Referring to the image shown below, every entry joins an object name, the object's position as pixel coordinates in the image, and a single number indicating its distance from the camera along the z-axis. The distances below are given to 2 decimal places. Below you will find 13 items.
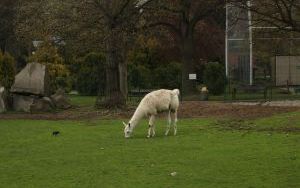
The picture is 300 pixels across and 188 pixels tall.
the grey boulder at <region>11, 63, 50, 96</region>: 31.44
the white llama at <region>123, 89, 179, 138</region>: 19.36
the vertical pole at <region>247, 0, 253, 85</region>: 49.14
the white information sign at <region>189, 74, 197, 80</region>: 42.94
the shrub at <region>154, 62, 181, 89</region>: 50.56
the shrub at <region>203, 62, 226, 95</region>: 44.94
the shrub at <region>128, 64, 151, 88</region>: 51.19
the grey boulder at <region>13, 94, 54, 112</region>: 31.30
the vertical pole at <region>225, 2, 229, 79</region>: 50.32
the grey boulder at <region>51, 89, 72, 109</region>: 32.94
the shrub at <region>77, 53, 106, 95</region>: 51.66
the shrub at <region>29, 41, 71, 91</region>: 50.59
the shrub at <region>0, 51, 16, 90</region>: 37.72
